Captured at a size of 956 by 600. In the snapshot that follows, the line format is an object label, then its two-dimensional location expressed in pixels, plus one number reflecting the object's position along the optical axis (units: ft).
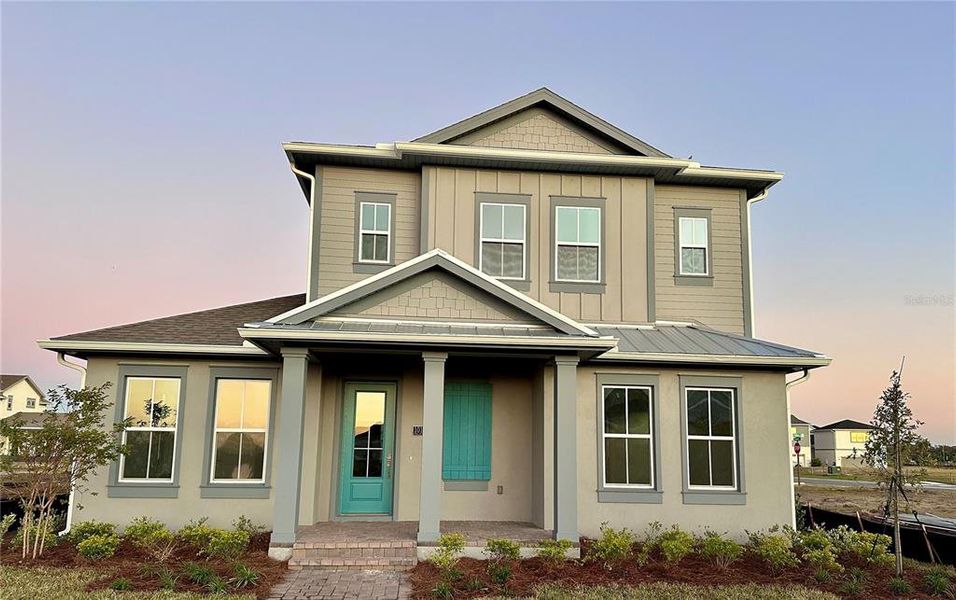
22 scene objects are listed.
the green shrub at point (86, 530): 31.58
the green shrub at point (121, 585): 24.89
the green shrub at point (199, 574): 26.12
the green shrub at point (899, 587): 26.78
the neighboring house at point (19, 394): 163.22
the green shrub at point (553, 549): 29.89
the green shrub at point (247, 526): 33.27
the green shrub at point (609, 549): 30.22
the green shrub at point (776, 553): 29.76
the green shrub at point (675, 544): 30.48
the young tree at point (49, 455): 29.40
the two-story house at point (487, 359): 32.68
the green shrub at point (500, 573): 27.17
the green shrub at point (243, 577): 25.91
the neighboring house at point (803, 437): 167.53
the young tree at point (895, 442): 29.32
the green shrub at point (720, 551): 30.42
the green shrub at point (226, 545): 29.68
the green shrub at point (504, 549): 29.89
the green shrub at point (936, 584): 26.81
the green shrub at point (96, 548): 29.22
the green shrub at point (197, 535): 30.81
